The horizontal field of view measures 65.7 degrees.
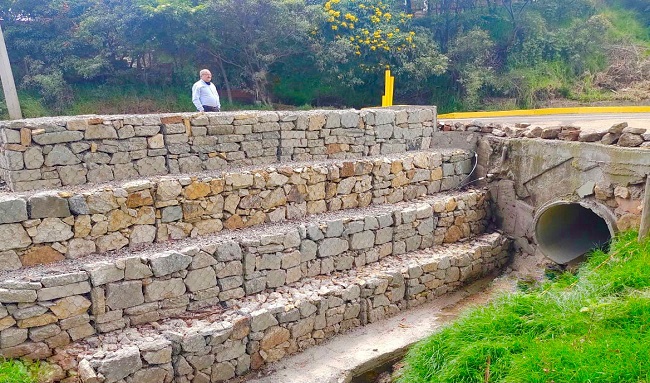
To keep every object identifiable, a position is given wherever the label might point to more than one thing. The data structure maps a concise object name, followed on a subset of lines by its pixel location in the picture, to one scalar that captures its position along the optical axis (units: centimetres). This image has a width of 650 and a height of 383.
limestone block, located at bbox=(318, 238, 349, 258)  769
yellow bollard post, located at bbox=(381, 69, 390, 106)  1431
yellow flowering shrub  1599
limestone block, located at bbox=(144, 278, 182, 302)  616
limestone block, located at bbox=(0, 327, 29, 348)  530
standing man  891
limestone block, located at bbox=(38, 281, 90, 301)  548
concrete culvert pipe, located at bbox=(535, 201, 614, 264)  864
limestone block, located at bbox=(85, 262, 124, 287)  574
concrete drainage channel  662
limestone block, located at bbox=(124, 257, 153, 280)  598
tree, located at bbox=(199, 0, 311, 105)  1480
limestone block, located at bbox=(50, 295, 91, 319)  558
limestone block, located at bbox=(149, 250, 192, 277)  615
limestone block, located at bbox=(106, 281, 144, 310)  588
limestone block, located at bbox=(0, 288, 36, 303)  526
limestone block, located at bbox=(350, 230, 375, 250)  804
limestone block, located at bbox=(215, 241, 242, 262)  666
